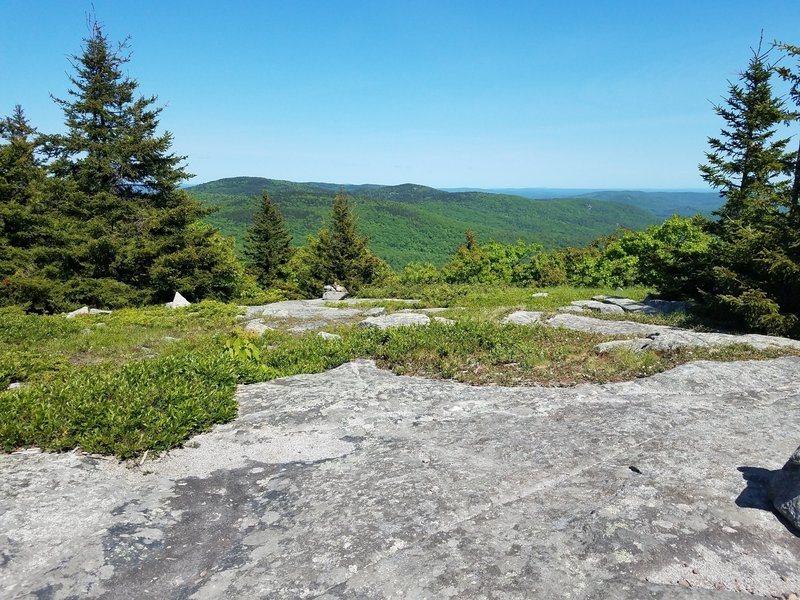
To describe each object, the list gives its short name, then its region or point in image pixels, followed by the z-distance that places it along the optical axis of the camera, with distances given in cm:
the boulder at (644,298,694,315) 1864
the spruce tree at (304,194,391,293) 4241
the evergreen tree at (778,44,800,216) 1370
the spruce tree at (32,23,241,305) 2731
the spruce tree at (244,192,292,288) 5359
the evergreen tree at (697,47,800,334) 1361
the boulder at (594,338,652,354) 1112
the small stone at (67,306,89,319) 2130
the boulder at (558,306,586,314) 1921
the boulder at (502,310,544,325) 1650
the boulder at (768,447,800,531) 444
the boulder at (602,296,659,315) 1905
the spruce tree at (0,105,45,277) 2336
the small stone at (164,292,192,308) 2550
